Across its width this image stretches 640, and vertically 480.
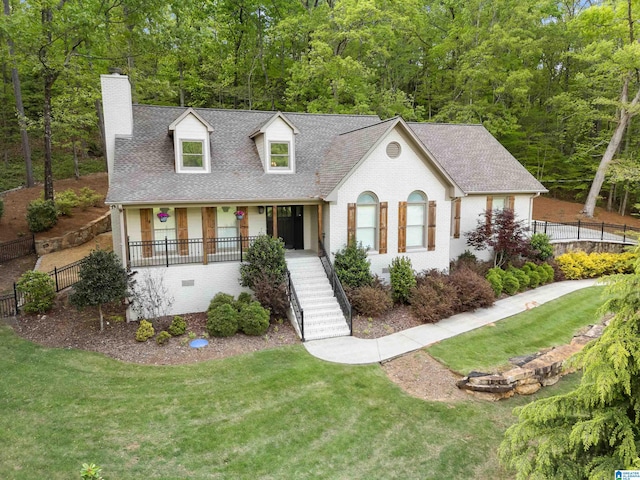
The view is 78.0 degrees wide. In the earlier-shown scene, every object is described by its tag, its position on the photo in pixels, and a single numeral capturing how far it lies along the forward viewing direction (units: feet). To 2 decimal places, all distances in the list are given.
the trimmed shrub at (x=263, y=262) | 43.32
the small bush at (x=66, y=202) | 71.82
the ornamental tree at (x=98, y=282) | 36.96
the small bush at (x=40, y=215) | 64.28
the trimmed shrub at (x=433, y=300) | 44.21
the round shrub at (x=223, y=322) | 38.83
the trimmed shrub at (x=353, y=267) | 45.91
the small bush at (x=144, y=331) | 37.83
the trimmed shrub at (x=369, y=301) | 43.86
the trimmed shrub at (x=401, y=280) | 47.57
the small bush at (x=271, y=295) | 42.06
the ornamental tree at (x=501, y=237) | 55.31
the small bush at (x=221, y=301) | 41.71
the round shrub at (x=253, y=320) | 39.22
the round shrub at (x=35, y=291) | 41.14
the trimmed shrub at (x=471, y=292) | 47.32
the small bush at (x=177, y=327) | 39.09
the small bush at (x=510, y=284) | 53.36
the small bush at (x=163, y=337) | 37.50
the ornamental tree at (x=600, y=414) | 15.30
